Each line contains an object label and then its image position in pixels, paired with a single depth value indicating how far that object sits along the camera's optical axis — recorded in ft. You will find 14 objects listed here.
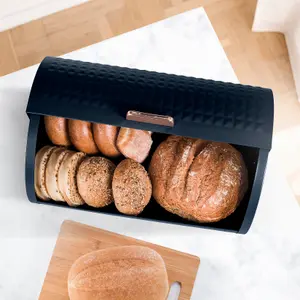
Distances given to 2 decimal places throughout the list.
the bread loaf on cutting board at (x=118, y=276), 2.80
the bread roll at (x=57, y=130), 2.74
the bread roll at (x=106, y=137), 2.73
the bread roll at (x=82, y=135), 2.72
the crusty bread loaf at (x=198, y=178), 2.70
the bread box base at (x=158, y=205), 2.56
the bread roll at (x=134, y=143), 2.74
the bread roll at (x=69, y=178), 2.72
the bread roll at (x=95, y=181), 2.72
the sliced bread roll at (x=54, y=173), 2.73
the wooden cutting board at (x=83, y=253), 2.90
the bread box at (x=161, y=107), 2.52
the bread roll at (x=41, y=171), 2.75
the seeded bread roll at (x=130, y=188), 2.69
